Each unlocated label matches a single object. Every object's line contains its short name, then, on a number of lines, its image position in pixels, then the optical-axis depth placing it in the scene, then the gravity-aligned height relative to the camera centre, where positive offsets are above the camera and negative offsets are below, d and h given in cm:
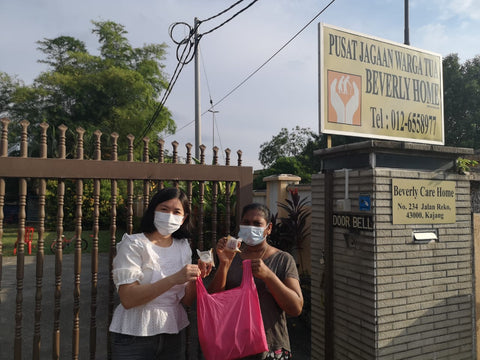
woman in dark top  203 -53
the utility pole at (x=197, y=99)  1024 +273
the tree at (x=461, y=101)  2069 +536
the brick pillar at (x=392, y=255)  297 -61
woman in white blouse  193 -53
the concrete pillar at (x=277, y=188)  596 +0
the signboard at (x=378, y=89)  361 +113
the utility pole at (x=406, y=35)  677 +300
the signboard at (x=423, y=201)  308 -12
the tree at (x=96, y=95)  2217 +604
